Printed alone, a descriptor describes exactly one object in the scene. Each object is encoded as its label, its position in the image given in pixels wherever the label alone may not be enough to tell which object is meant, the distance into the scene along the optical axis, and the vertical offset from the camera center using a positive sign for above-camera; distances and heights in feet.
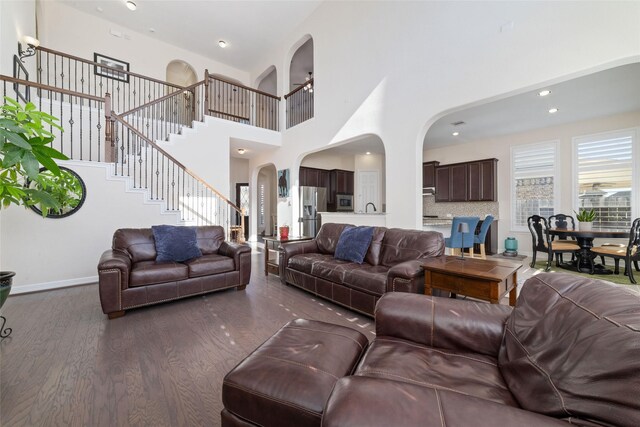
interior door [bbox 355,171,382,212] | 27.73 +2.56
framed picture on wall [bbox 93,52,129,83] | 20.76 +12.02
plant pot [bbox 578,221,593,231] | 15.37 -0.78
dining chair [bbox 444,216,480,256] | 14.84 -1.34
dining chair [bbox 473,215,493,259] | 15.90 -1.32
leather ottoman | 3.31 -2.30
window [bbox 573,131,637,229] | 16.66 +2.39
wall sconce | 13.80 +9.07
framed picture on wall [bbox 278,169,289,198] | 22.82 +2.59
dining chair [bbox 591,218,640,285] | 12.99 -2.00
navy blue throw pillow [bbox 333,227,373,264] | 11.00 -1.36
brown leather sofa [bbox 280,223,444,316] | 8.39 -2.10
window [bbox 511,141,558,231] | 19.48 +2.37
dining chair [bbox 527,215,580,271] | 15.60 -1.97
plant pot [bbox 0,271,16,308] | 7.22 -2.02
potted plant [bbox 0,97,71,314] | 4.13 +1.00
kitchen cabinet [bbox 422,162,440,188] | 24.88 +3.69
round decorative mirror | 11.93 +0.57
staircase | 15.70 +6.05
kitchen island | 15.76 -0.37
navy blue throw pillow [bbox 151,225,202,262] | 11.24 -1.38
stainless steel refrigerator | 23.32 +0.48
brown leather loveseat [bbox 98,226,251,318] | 9.07 -2.31
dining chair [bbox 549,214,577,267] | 17.35 -0.83
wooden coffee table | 6.88 -1.80
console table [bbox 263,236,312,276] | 13.76 -1.96
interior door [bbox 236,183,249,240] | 31.78 +1.76
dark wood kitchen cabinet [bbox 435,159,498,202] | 21.77 +2.68
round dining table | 14.10 -1.87
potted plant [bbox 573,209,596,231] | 15.40 -0.49
